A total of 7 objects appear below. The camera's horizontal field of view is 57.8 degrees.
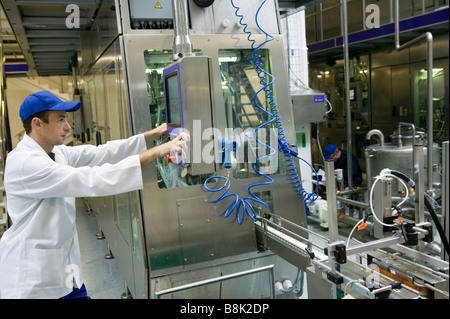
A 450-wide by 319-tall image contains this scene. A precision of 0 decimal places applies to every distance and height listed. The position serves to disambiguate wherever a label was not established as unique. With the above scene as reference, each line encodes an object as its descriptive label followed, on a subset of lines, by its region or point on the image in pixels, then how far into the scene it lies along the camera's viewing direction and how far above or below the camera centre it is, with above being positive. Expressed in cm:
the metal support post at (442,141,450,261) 157 -39
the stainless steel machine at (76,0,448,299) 252 -27
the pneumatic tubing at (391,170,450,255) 151 -45
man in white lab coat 192 -31
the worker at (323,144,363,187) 524 -69
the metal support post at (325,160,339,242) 157 -34
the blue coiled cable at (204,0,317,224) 270 -28
